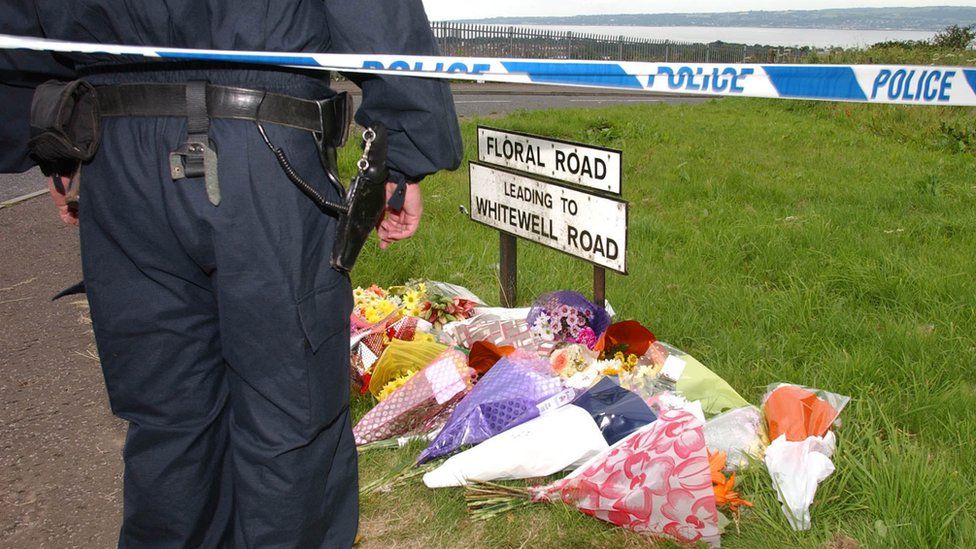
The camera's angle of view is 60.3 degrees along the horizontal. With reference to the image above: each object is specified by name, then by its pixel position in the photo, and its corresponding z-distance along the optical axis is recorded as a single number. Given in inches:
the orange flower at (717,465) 105.0
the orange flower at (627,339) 139.0
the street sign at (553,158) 133.0
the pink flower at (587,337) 142.3
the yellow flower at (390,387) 132.4
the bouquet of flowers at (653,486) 96.1
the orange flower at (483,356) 136.5
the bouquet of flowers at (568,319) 143.5
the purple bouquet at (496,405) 116.5
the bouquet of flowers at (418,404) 124.3
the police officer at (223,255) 74.1
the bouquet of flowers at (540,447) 108.7
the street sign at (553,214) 133.0
